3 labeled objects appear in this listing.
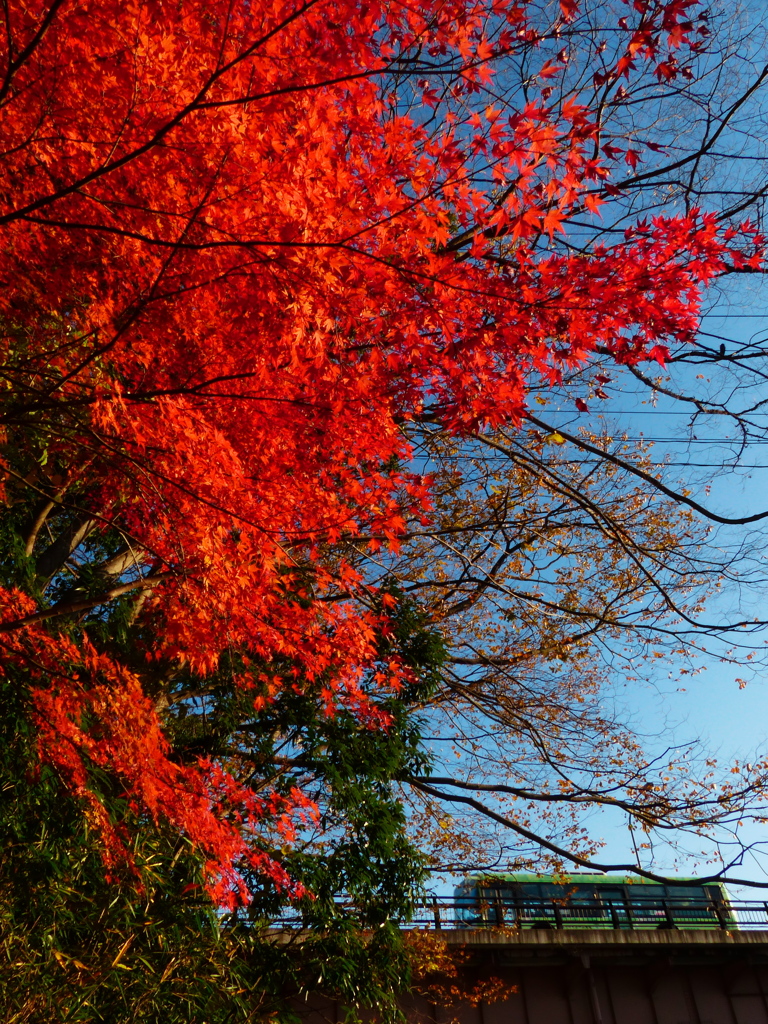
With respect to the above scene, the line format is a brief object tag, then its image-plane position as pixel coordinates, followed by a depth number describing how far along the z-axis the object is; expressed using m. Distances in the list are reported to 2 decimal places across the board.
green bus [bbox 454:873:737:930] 13.48
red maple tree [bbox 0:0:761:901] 4.15
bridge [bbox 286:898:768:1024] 13.65
